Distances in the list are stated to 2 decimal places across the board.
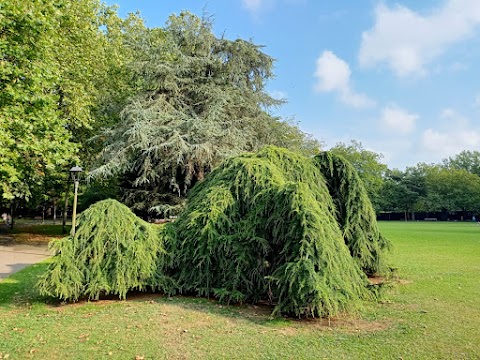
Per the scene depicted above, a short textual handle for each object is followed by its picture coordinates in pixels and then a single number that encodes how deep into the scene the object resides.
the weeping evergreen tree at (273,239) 5.62
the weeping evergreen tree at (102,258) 6.35
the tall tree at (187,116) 16.39
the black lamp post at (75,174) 12.98
